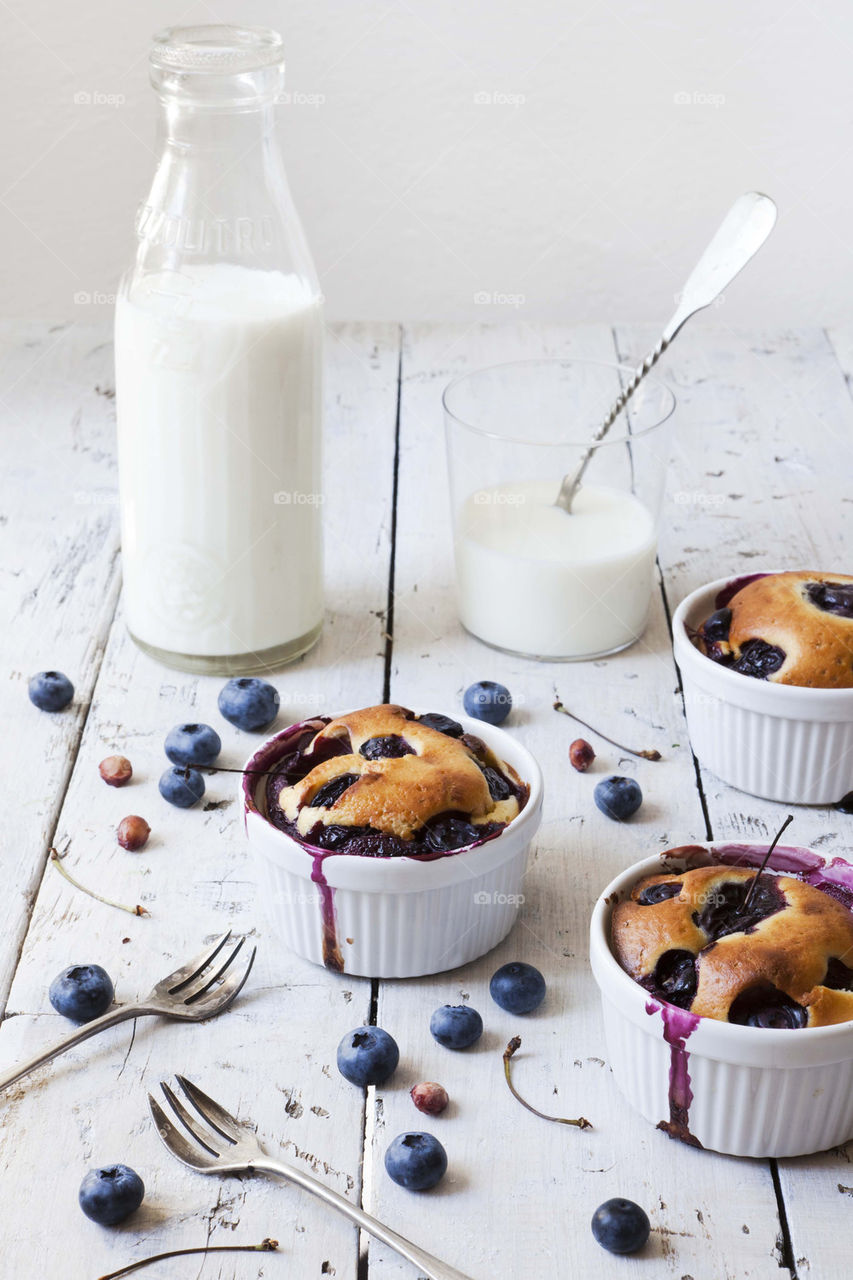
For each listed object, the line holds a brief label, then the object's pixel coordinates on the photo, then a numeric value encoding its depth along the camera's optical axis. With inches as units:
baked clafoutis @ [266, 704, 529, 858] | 42.4
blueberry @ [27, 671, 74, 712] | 48.1
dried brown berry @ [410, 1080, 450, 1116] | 41.2
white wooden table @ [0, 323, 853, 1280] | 40.0
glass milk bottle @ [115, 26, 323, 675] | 46.0
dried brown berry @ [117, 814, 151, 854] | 45.2
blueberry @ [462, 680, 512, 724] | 48.1
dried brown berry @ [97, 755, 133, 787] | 46.5
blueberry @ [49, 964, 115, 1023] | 42.2
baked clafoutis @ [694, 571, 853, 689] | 45.5
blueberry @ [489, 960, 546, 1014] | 42.5
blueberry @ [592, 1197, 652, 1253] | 39.6
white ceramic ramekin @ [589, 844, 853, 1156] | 39.8
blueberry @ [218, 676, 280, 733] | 47.7
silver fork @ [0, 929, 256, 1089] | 42.1
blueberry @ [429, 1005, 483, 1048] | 42.0
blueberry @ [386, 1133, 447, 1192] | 40.2
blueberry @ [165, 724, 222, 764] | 46.8
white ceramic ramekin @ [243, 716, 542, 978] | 42.1
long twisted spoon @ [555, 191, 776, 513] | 48.7
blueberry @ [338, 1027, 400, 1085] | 41.5
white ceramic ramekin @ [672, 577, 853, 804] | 45.4
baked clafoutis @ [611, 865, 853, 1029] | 40.3
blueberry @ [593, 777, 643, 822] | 45.8
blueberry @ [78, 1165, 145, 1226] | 39.7
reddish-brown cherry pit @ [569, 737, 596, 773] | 47.0
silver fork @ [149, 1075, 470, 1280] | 39.6
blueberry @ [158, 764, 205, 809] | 46.0
